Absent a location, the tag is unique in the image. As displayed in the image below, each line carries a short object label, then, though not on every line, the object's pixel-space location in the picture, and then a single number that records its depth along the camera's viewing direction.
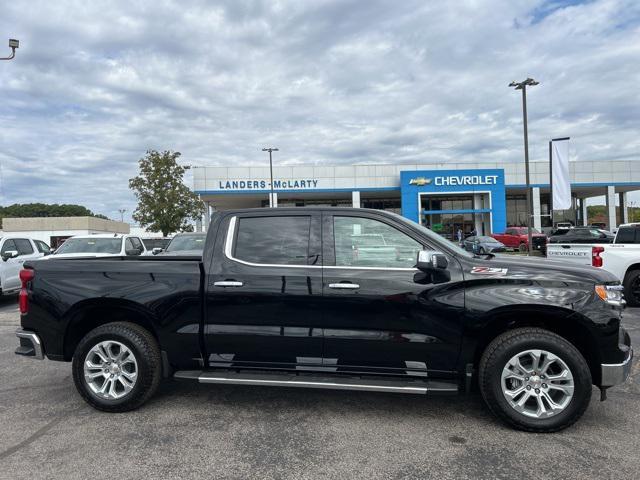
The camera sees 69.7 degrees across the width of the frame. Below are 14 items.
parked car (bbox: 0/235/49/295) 11.08
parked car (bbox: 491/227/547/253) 29.25
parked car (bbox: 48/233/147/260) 11.56
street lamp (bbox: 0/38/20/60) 14.05
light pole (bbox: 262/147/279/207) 36.78
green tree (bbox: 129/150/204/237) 34.97
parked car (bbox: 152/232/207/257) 11.76
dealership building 41.12
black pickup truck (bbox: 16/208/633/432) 3.69
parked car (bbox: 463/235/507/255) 25.23
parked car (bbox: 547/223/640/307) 9.01
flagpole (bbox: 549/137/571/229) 18.20
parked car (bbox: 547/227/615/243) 15.42
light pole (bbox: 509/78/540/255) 19.86
